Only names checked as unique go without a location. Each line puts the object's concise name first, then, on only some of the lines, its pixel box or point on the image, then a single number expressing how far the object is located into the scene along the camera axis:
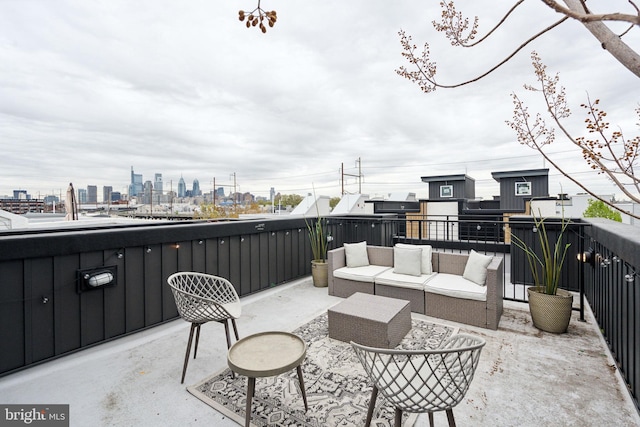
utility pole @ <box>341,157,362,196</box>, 25.05
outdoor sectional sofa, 3.26
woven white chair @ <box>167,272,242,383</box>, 2.20
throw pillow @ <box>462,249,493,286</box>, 3.46
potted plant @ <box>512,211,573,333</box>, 3.03
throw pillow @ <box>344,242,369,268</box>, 4.56
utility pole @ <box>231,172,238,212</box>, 28.97
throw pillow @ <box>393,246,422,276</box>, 3.95
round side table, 1.66
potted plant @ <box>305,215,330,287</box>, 4.95
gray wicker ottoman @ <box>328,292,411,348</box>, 2.69
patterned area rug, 1.86
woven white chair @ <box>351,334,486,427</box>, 1.31
